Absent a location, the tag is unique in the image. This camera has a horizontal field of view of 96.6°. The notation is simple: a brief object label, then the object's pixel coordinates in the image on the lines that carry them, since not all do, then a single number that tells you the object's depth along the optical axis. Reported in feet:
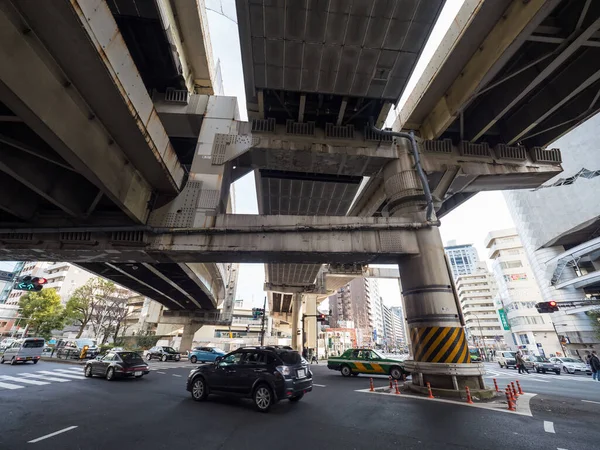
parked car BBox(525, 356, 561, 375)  81.10
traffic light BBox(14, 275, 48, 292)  57.64
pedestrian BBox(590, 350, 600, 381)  53.86
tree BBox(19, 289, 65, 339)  137.80
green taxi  48.73
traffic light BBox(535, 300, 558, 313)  95.04
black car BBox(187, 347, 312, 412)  24.29
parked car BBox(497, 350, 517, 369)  101.14
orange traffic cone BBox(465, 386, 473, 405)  24.95
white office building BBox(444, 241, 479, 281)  521.82
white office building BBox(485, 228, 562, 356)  177.27
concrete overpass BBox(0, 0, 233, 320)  14.74
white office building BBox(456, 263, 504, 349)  269.21
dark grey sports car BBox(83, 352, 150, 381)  44.39
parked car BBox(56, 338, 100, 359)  84.53
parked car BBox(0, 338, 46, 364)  70.08
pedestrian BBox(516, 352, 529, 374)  73.00
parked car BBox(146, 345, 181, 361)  95.25
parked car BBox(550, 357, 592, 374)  82.24
